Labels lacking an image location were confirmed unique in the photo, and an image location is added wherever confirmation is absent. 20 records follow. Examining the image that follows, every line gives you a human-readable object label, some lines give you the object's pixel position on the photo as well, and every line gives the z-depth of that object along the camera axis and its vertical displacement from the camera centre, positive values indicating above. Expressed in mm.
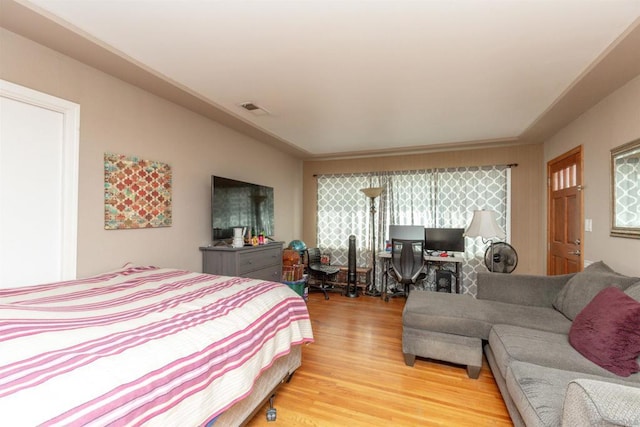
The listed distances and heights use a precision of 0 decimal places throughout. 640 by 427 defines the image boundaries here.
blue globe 4859 -513
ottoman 2334 -983
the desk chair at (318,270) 4797 -897
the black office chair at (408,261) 4047 -620
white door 1848 +193
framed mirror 2240 +223
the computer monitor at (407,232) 4684 -249
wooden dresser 3162 -514
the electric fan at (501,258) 3717 -521
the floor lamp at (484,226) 3490 -111
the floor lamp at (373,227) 4957 -191
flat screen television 3286 +111
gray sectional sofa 1034 -802
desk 4253 -721
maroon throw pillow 1531 -652
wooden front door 3179 +48
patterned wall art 2383 +199
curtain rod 4445 +797
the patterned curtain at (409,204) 4582 +211
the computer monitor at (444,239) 4500 -356
